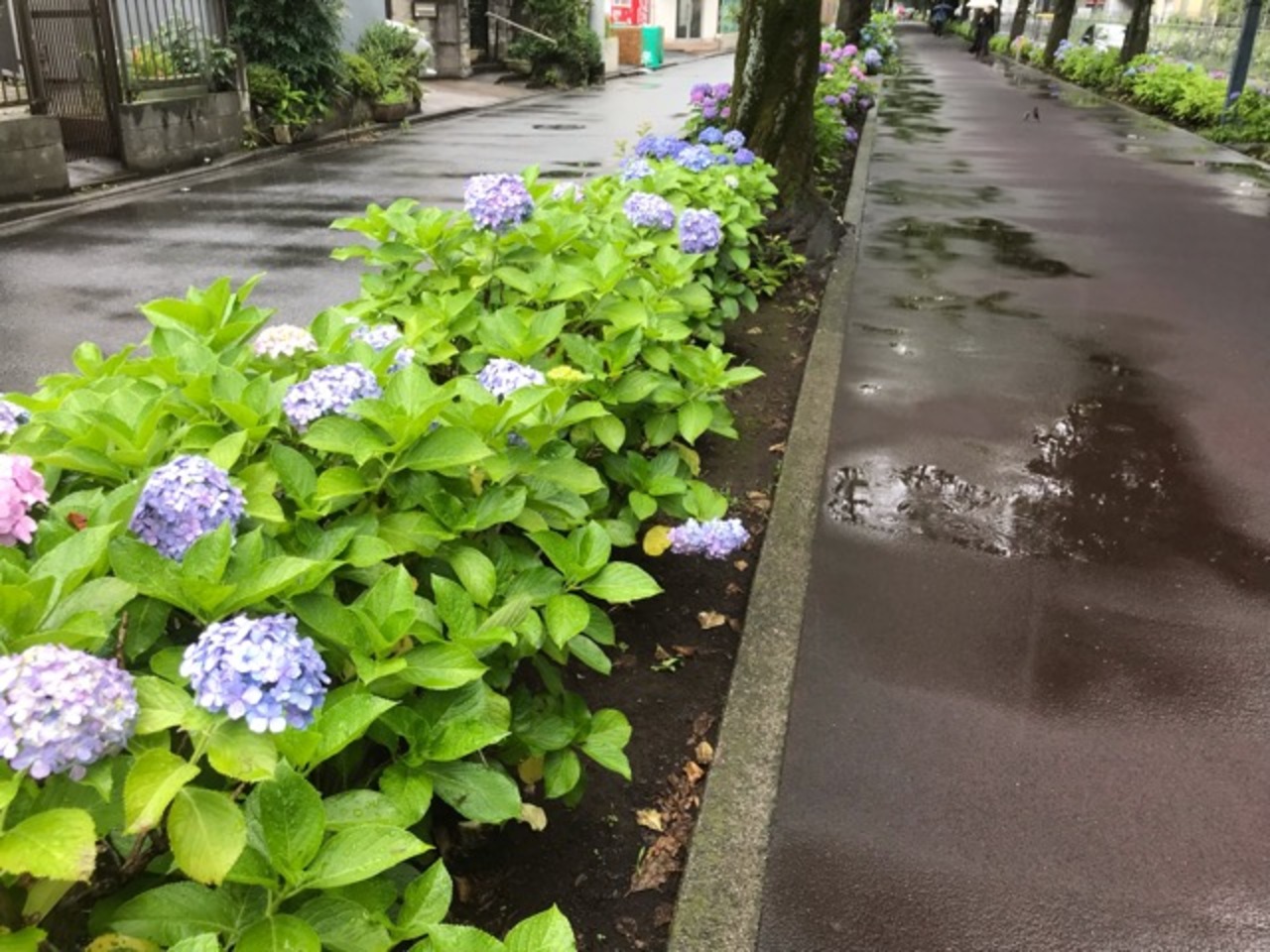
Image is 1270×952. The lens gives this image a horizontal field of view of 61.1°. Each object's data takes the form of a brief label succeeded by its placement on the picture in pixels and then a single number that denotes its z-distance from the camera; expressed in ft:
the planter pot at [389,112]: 61.77
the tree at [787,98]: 28.53
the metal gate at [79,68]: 40.45
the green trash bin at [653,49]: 120.26
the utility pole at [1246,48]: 58.39
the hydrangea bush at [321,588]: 5.00
